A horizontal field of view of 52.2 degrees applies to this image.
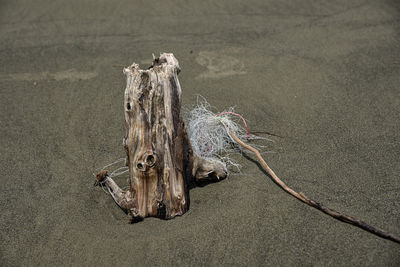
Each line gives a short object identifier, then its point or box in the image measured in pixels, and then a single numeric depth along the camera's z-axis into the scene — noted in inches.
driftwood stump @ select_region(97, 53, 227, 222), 118.5
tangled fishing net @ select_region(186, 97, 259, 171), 151.9
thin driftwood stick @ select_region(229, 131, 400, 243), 117.6
